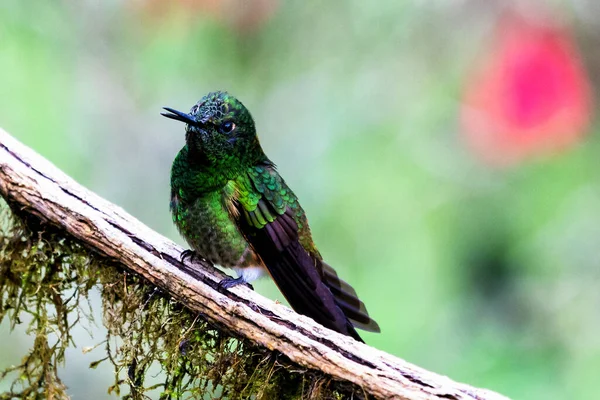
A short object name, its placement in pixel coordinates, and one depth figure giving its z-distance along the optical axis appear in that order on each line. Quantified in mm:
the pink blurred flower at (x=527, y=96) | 7488
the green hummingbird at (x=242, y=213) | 4691
